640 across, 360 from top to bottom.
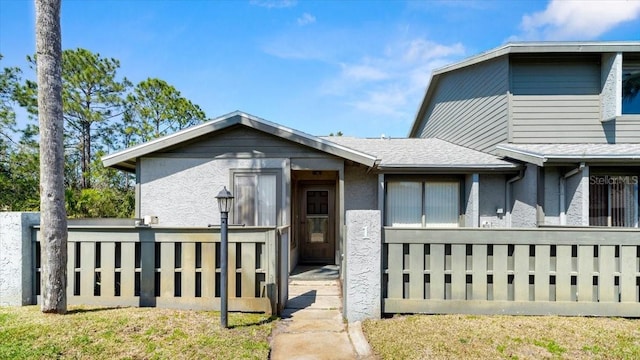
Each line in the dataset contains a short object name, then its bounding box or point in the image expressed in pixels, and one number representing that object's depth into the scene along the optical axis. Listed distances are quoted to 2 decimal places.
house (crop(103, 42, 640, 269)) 7.82
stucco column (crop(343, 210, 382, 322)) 4.47
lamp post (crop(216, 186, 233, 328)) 4.16
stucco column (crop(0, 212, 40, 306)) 4.63
